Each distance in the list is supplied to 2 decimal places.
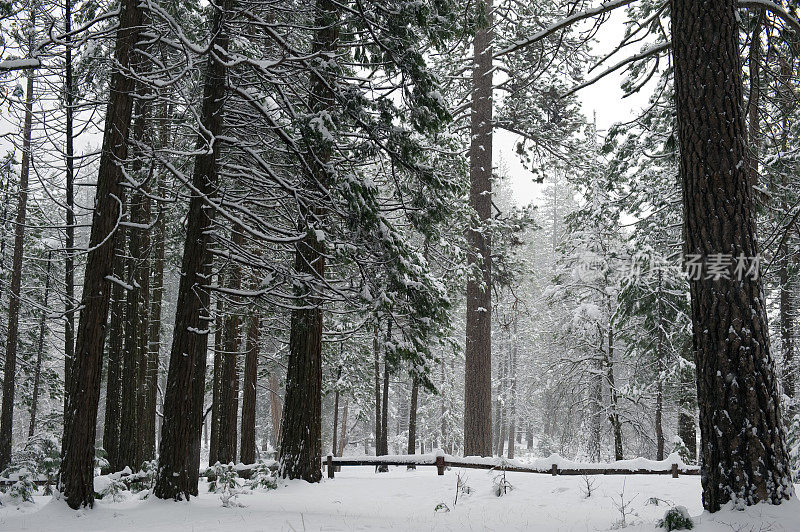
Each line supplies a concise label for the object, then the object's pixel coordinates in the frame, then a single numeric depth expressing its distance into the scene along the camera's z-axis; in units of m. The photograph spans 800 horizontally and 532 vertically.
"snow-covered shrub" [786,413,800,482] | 11.15
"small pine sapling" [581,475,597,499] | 9.80
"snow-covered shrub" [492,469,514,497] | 10.39
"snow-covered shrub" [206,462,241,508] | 7.88
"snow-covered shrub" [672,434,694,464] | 15.03
